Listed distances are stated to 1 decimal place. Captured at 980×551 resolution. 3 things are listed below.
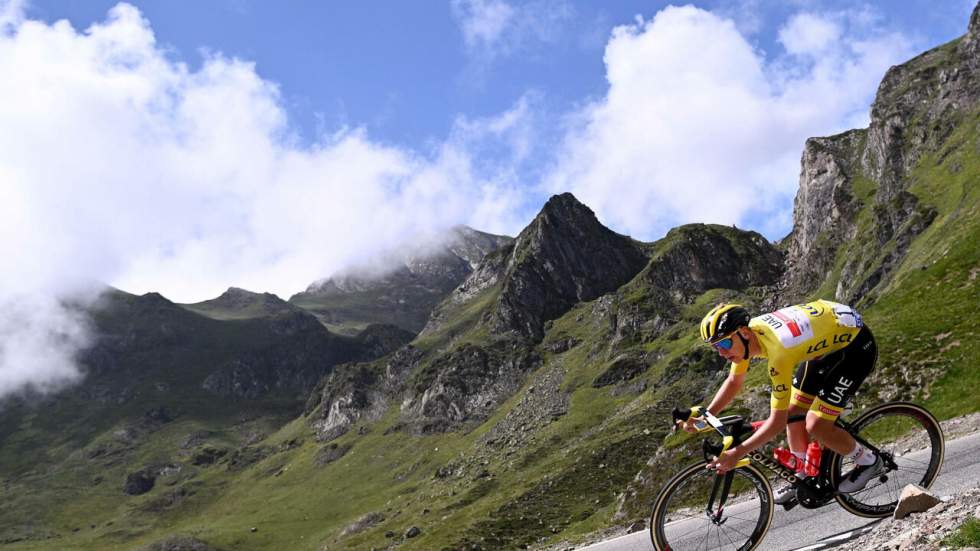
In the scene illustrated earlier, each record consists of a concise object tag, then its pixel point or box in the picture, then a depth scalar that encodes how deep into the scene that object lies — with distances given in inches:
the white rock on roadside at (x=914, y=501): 401.1
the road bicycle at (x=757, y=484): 414.0
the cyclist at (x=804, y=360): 400.2
